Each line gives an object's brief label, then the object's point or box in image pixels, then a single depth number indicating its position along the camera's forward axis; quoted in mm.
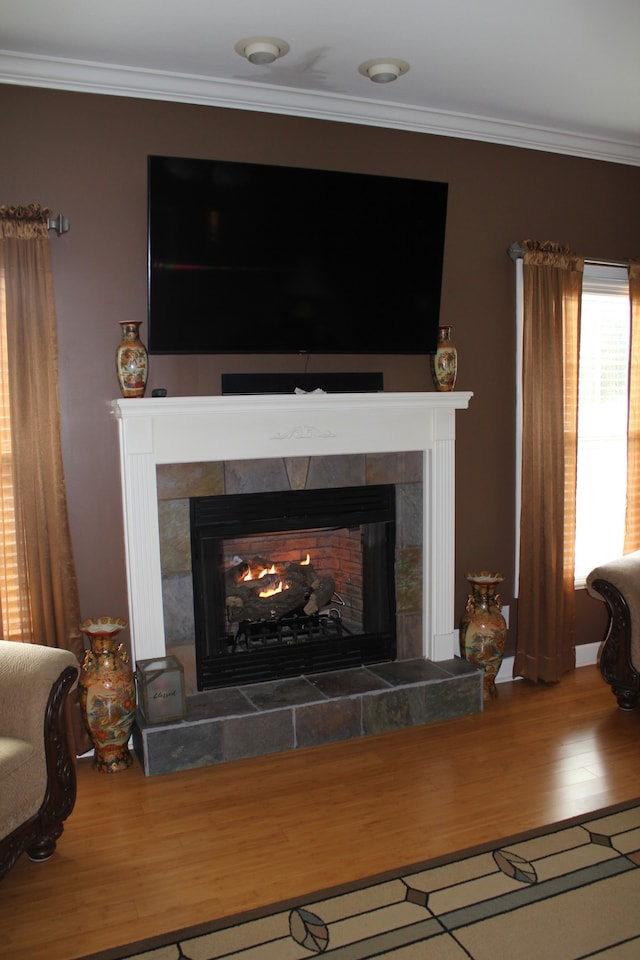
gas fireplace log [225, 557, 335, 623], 3748
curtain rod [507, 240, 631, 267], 3965
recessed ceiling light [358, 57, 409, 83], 3158
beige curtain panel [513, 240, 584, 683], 4012
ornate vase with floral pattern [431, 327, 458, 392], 3781
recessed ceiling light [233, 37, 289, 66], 2941
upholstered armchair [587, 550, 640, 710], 3646
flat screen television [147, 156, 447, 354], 3205
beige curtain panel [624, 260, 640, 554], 4344
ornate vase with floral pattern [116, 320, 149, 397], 3189
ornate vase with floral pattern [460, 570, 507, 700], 3867
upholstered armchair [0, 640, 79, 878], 2422
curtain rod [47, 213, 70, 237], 3113
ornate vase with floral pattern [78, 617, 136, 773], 3160
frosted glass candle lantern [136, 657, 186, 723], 3172
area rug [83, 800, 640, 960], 2182
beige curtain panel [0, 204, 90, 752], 3088
